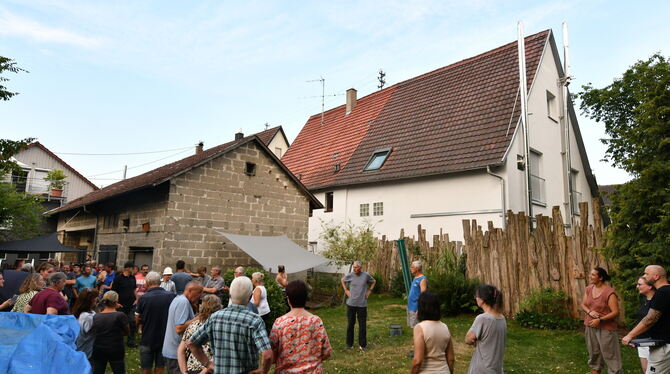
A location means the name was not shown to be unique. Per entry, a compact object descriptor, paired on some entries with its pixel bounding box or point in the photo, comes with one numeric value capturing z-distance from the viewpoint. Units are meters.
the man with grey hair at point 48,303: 6.04
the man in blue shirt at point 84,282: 10.50
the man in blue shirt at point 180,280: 8.19
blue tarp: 4.24
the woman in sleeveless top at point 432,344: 3.95
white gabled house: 16.61
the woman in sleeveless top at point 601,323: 6.31
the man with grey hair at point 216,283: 10.35
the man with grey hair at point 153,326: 5.78
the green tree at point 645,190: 7.39
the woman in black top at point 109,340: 5.39
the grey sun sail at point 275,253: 13.62
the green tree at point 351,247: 17.92
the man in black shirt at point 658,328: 4.99
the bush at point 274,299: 11.39
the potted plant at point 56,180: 32.94
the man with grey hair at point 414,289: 8.43
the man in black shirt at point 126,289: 10.05
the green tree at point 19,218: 22.33
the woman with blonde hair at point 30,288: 6.72
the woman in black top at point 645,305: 5.42
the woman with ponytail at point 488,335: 4.20
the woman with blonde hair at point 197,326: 4.53
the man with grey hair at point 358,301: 9.12
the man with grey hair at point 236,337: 3.80
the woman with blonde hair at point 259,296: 8.64
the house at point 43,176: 33.66
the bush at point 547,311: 10.38
